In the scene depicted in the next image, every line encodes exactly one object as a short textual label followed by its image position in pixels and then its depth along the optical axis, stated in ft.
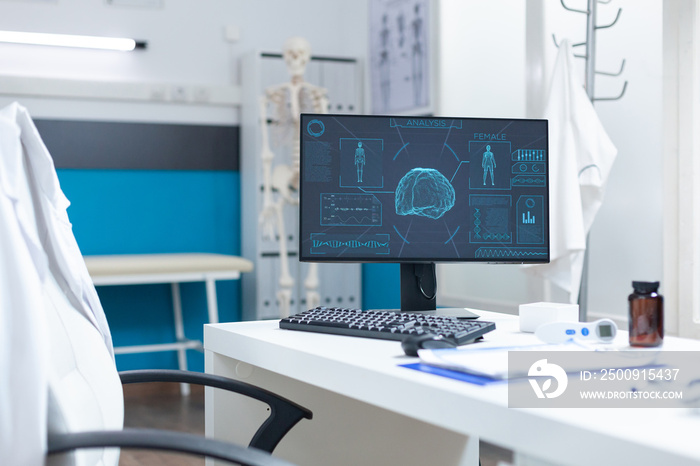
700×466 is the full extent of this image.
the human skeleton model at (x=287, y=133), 12.78
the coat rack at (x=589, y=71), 8.91
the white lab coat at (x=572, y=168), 8.64
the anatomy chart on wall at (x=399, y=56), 13.07
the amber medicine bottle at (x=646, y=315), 4.07
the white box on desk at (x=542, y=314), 4.87
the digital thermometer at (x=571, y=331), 4.11
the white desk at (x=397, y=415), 2.68
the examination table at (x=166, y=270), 11.50
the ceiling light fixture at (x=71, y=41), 13.06
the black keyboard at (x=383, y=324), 4.33
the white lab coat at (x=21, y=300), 3.08
